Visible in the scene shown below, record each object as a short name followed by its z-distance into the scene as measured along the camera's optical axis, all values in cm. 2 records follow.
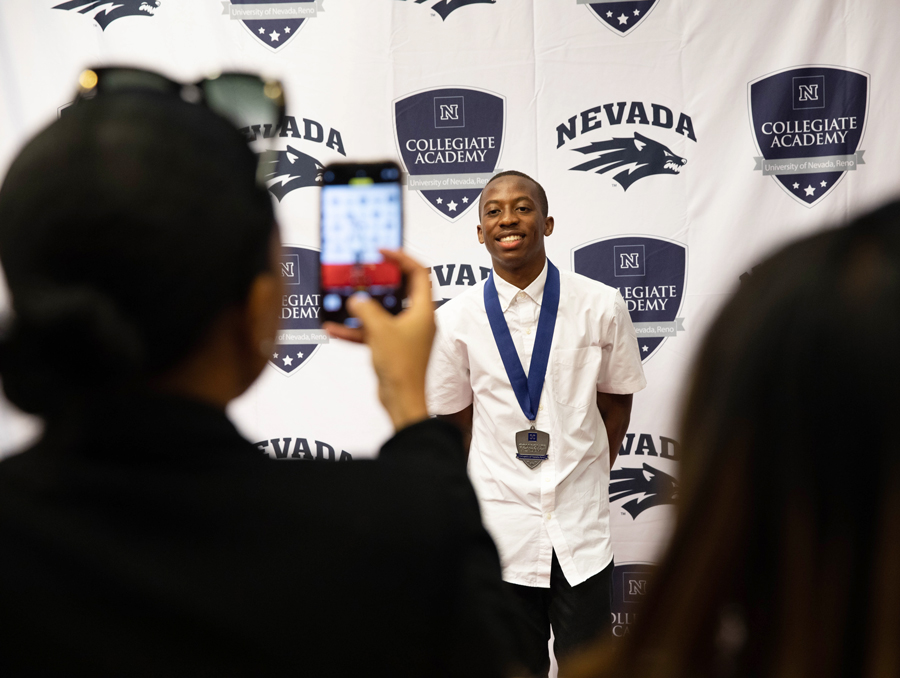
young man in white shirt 245
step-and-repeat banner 308
